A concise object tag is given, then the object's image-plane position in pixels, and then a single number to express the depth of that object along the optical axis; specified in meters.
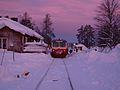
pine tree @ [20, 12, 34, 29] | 57.44
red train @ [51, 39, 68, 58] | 23.26
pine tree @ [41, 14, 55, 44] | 56.58
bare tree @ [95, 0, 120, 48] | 34.24
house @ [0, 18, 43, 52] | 23.93
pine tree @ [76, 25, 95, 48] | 79.11
